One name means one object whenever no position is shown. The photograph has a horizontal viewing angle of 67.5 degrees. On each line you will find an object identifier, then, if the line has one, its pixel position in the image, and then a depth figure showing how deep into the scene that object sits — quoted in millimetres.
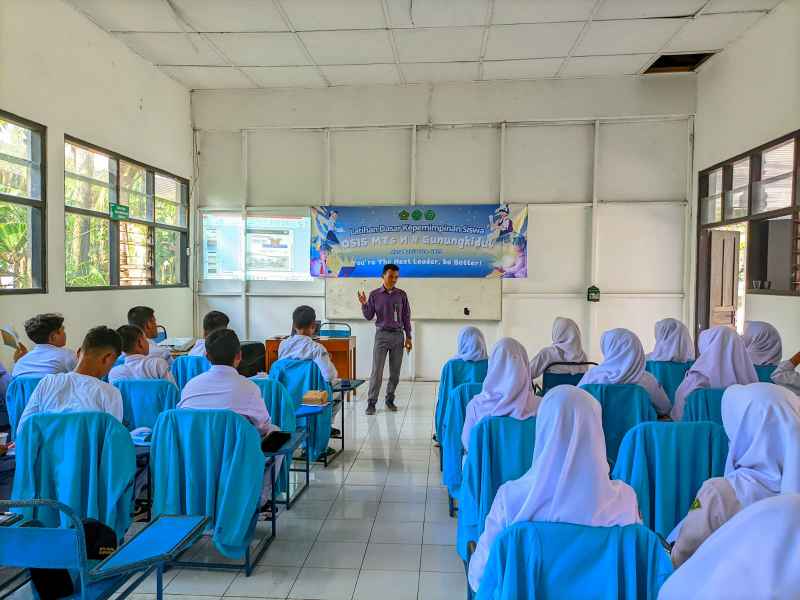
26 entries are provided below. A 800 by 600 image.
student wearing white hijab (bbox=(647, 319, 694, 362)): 4664
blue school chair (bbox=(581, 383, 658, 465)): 3277
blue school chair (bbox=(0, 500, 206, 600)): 1565
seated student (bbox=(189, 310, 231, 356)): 4742
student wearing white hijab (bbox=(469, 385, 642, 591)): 1498
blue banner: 7961
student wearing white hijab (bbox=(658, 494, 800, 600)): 851
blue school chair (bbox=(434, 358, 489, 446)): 4555
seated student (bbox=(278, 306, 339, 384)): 4398
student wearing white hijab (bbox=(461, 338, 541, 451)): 2781
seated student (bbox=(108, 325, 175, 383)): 3557
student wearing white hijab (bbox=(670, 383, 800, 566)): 1594
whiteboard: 8016
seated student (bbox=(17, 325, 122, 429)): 2633
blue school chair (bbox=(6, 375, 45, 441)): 3328
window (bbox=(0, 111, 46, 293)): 4902
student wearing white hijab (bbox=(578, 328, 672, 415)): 3516
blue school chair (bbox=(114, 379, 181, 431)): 3320
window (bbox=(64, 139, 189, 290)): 5934
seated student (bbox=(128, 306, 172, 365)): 4800
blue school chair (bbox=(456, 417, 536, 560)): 2461
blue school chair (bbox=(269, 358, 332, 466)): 4262
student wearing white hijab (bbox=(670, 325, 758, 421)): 3395
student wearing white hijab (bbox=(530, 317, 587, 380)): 4570
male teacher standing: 6508
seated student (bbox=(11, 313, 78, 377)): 3674
